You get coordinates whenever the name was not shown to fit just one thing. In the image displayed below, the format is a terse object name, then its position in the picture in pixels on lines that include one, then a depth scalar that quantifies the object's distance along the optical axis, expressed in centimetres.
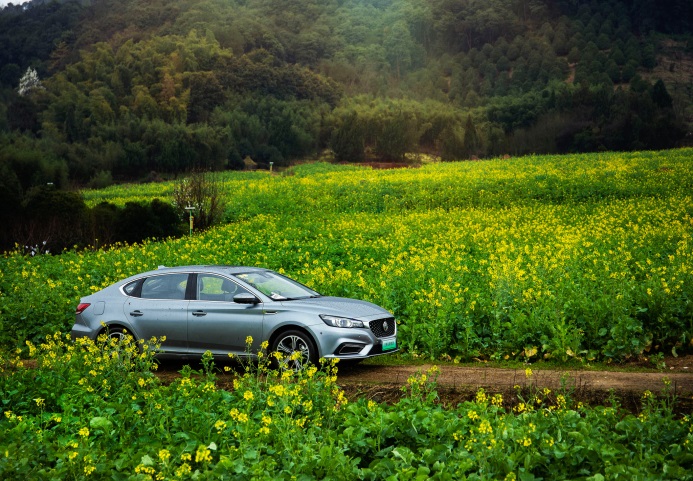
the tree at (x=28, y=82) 14738
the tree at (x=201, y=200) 4312
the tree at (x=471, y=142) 9656
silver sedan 1148
